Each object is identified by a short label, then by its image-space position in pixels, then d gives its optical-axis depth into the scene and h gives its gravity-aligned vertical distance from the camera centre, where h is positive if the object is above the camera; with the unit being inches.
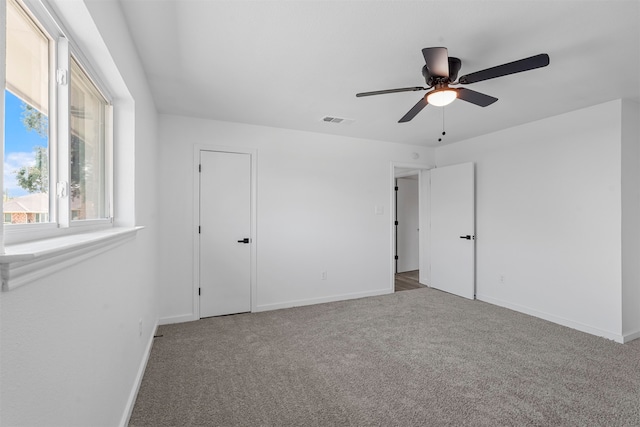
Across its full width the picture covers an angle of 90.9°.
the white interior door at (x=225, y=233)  152.6 -10.2
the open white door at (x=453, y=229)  185.0 -10.0
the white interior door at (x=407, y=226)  272.8 -11.0
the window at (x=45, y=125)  40.0 +13.5
